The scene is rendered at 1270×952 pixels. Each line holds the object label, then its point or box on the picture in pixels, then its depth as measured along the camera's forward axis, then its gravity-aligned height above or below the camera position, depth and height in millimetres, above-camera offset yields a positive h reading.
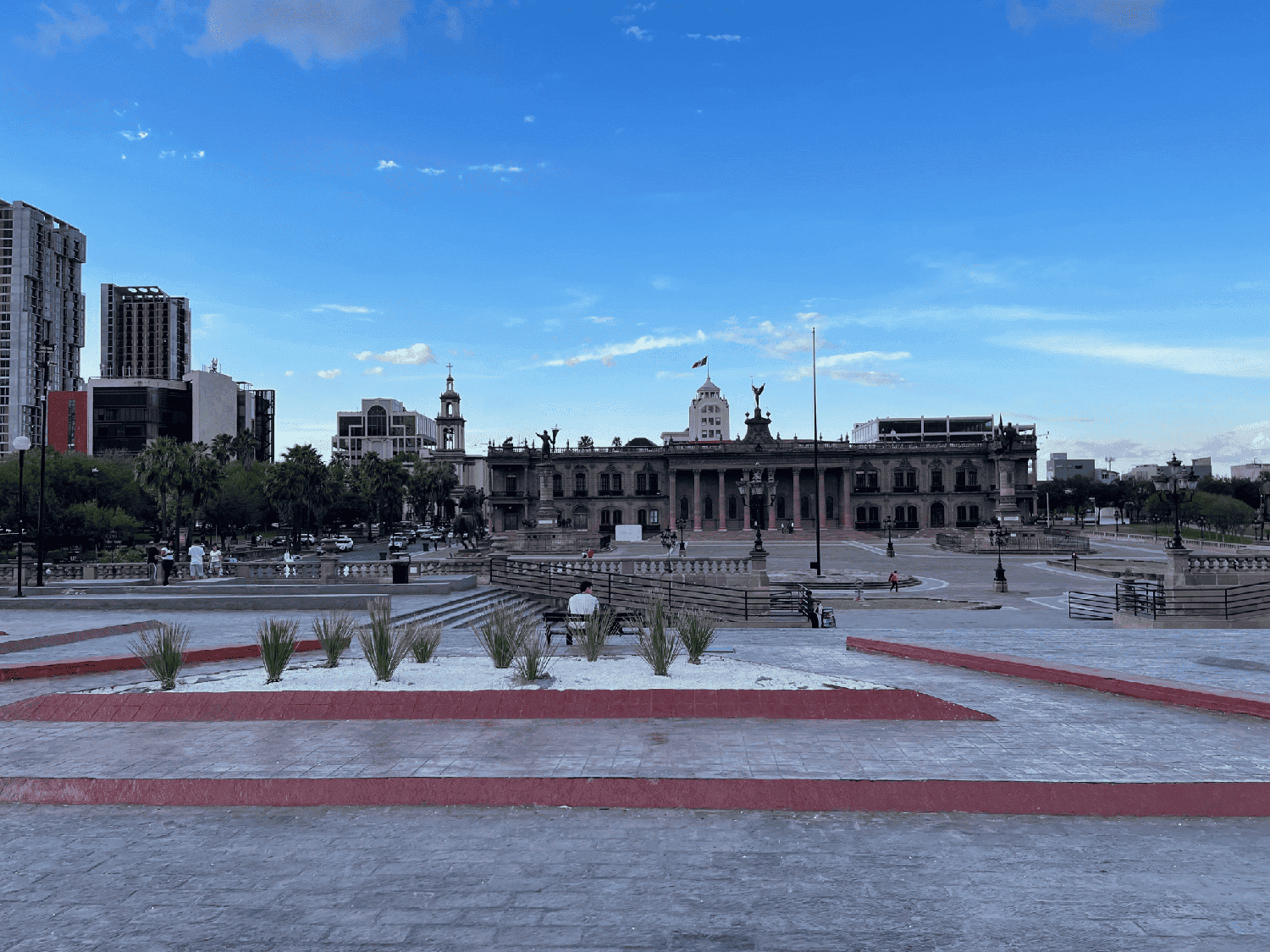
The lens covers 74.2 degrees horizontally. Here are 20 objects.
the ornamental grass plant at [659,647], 11758 -2051
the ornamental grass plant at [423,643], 12617 -2052
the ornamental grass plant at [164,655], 11078 -1949
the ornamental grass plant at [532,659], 11453 -2155
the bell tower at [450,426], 100125 +9914
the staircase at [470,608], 21234 -2877
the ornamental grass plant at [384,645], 11359 -1935
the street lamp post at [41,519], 26600 -231
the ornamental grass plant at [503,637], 12250 -1930
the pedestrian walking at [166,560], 28750 -1734
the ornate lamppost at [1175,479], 32812 +763
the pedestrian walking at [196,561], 31266 -1935
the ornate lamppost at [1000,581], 35906 -3534
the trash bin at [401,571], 26328 -2012
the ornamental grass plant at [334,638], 12281 -1921
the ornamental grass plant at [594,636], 12820 -2055
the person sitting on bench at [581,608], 14289 -1753
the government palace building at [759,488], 98375 +2338
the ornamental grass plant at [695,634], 12680 -1979
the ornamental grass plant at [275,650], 11383 -1923
